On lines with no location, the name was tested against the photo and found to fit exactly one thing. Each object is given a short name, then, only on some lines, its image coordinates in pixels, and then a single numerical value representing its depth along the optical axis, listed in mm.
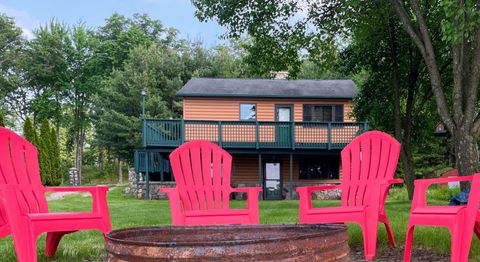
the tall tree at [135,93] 24641
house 15773
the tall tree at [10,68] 31094
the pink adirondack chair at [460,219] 2543
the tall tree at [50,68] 30812
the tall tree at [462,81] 5207
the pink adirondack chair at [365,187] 3518
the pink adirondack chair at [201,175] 4102
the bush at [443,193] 13806
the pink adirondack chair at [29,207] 2719
